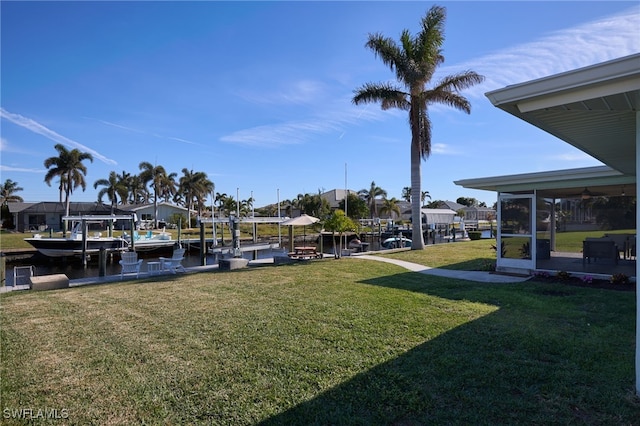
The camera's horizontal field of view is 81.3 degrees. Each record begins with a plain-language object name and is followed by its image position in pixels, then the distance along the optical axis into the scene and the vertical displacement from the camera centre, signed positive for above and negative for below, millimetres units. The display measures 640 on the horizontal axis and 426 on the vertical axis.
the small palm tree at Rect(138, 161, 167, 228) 61406 +6608
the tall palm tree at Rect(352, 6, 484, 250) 19109 +6755
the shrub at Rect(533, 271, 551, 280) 11038 -1894
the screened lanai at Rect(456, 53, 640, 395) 3436 +1217
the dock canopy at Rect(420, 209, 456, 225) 46875 -467
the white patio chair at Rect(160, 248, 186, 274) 14140 -1944
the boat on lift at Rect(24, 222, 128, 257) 26875 -2279
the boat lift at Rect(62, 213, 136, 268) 25188 -434
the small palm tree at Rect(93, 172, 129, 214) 63625 +4459
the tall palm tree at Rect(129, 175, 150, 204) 69456 +4690
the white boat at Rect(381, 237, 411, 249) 30384 -2503
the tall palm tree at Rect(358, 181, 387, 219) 71875 +3329
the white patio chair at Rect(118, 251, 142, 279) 12680 -1847
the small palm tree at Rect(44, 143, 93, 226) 47594 +6055
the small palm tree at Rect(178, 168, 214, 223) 64188 +4945
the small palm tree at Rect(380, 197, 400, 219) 72275 +1129
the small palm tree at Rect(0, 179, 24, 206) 74606 +4831
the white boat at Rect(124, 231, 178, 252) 30609 -2348
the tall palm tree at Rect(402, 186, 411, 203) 98312 +4997
